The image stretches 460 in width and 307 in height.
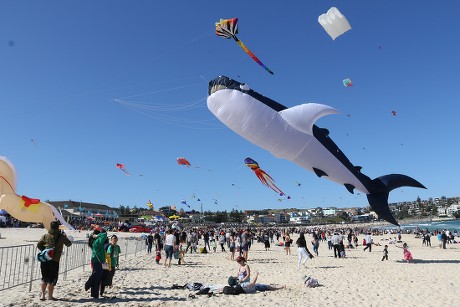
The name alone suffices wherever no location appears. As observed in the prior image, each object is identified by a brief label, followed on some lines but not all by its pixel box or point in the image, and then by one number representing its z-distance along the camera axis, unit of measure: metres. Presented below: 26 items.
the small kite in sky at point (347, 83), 17.92
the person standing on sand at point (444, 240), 28.84
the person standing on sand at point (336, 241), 19.00
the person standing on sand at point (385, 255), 17.55
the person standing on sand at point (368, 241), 23.93
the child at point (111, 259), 7.90
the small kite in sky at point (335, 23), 12.00
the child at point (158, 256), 15.71
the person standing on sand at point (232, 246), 17.83
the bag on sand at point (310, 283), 9.55
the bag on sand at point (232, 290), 8.54
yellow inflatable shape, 20.09
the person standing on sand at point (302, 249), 14.09
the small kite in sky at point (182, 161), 31.66
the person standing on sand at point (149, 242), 20.33
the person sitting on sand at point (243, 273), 8.94
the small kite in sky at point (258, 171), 19.27
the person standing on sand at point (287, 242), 20.55
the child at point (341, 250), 19.14
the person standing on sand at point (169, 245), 14.41
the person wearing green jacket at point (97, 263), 7.45
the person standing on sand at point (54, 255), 6.95
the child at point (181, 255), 15.56
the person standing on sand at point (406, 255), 16.34
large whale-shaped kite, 12.29
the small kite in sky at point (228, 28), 11.25
